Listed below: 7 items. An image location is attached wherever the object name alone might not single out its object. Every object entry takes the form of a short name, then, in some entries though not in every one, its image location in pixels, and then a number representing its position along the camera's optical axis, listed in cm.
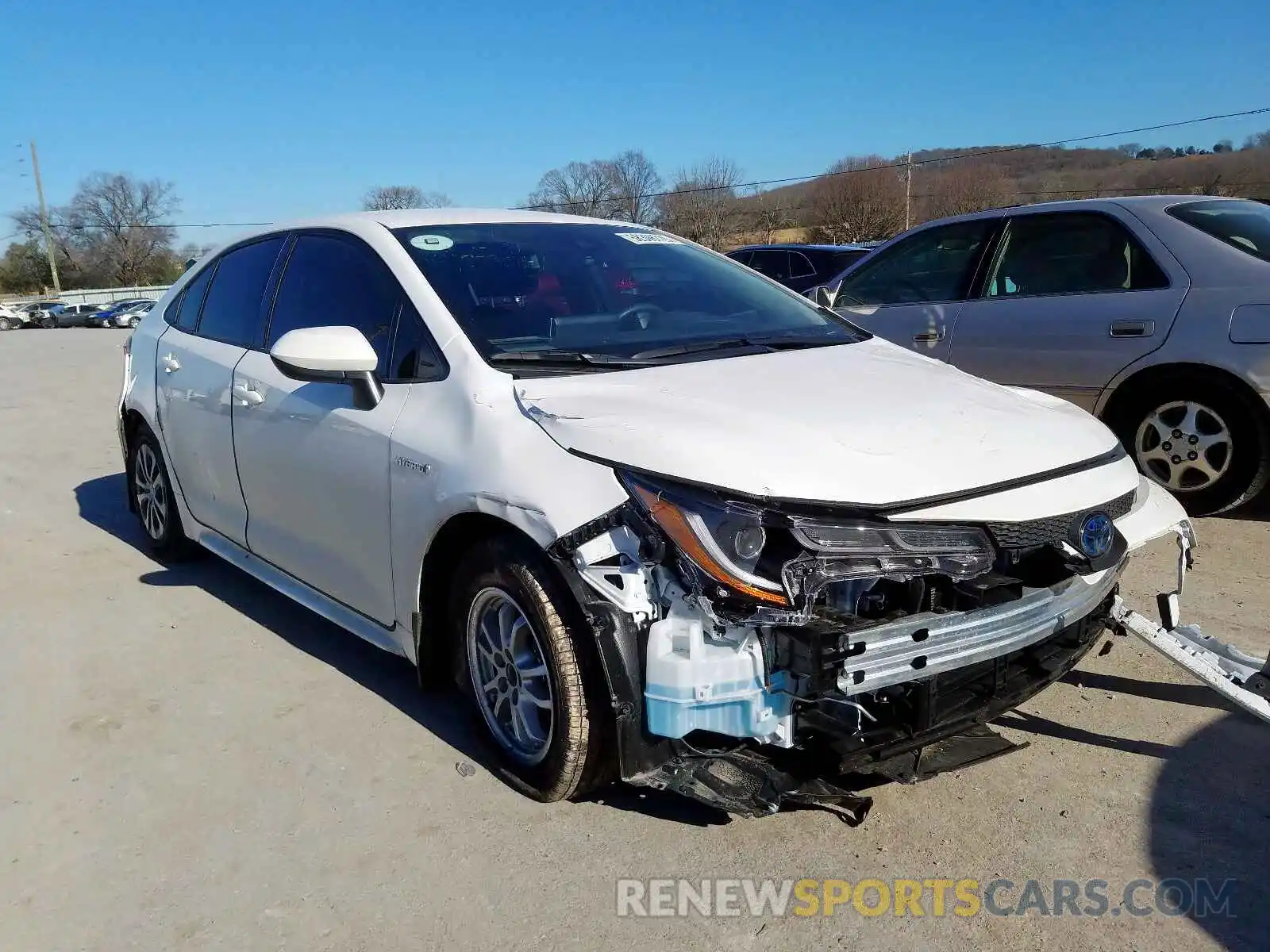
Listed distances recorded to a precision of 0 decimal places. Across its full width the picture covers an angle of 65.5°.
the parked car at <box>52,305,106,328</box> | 5186
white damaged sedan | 232
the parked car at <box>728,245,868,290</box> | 1346
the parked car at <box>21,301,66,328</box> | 5291
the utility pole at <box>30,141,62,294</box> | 7012
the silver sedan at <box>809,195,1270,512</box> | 501
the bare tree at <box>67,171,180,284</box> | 8838
